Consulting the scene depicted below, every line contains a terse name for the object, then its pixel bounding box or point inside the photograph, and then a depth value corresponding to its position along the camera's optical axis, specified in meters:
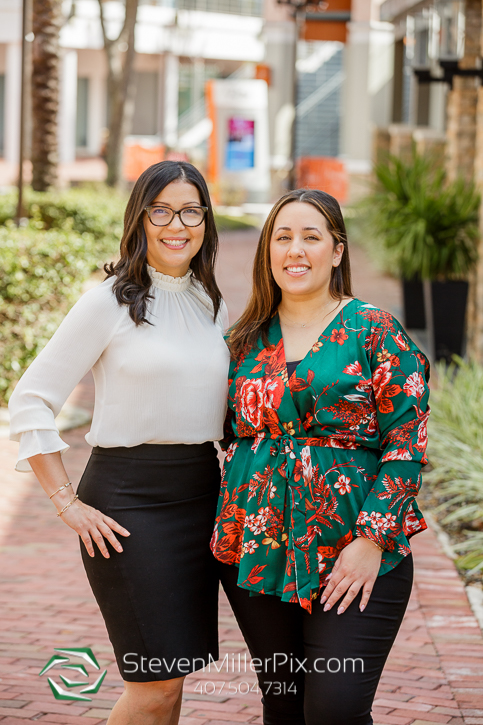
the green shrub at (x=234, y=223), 21.59
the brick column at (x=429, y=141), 14.74
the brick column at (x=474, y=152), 8.85
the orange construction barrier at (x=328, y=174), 28.06
